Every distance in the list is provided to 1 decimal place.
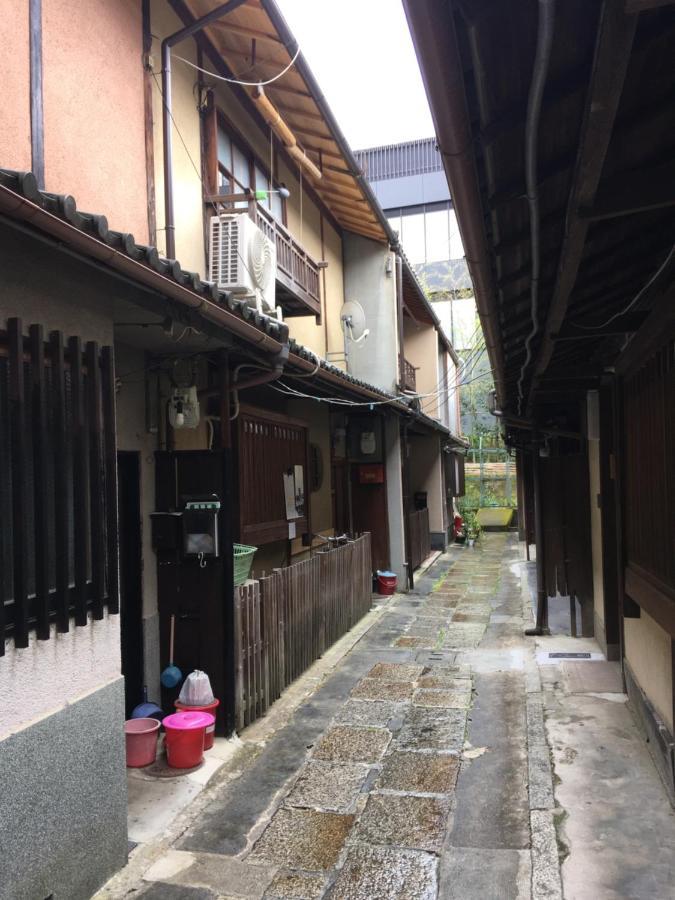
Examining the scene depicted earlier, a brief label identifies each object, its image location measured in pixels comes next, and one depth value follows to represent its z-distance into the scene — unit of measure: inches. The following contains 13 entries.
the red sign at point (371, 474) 592.7
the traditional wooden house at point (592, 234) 92.6
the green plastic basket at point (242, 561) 276.5
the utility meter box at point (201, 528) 253.3
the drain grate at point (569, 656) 349.4
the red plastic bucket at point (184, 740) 224.4
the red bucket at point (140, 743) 226.4
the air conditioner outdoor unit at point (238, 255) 320.2
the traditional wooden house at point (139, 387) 147.7
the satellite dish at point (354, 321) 560.7
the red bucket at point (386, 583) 561.3
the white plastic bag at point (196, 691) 242.7
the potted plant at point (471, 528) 962.1
